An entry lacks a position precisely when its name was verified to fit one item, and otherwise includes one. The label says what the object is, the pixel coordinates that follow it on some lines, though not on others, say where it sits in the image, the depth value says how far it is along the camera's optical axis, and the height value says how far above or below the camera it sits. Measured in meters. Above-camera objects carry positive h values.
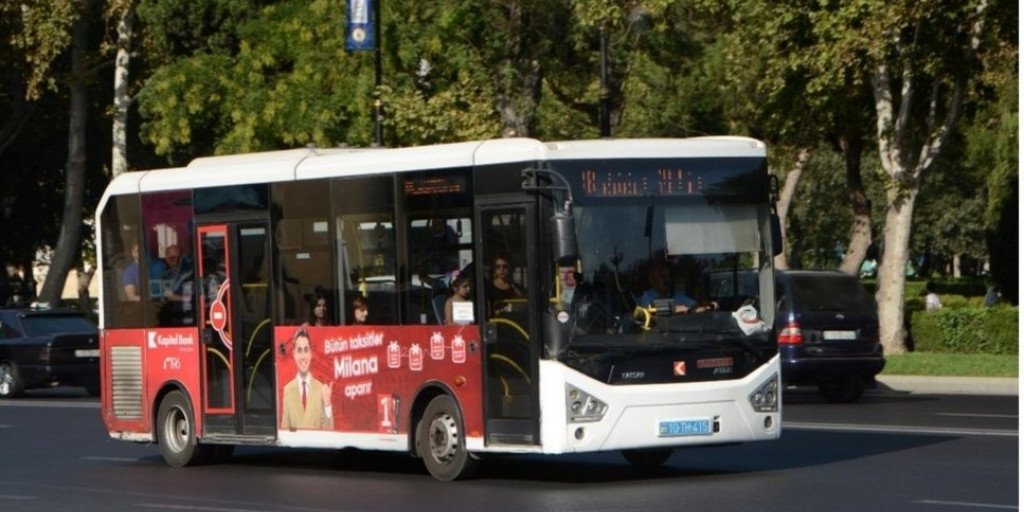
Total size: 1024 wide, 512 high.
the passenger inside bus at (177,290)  20.08 -0.87
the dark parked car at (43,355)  35.34 -2.52
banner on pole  37.53 +2.76
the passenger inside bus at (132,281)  20.81 -0.80
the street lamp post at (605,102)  35.84 +1.32
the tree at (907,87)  35.16 +1.52
